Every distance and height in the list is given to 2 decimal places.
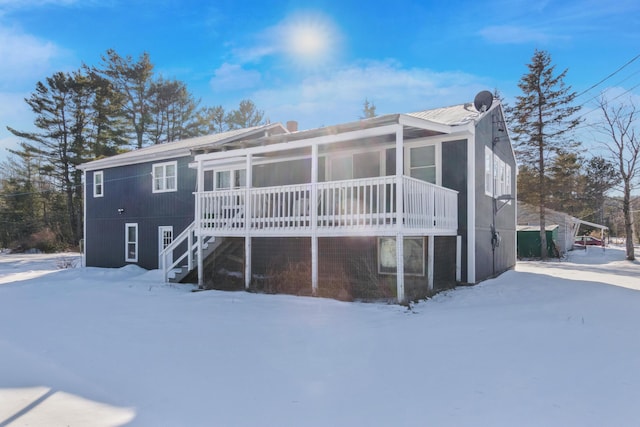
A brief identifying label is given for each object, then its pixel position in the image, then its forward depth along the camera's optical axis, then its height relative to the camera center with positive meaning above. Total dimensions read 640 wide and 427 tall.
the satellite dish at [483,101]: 11.15 +3.38
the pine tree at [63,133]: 32.44 +7.40
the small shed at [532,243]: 24.59 -1.33
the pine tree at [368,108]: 39.78 +11.32
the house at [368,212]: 8.55 +0.23
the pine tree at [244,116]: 38.00 +10.14
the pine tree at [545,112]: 25.42 +7.01
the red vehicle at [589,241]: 38.81 -1.91
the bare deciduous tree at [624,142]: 22.53 +4.62
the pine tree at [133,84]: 34.16 +12.03
